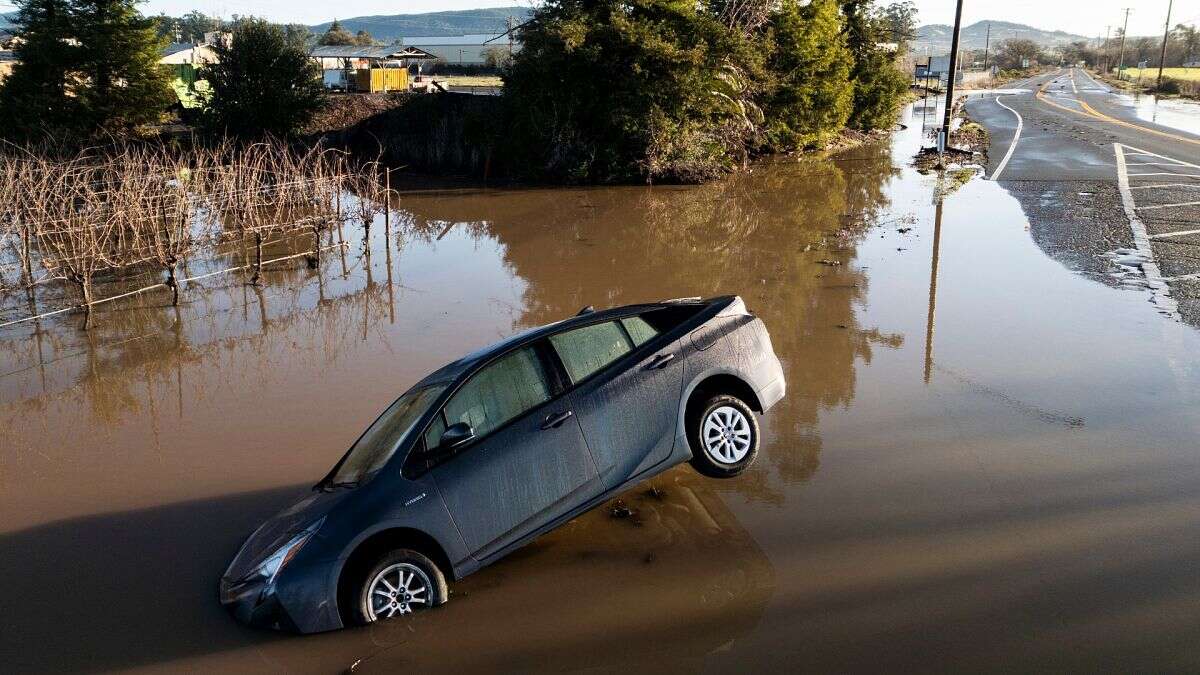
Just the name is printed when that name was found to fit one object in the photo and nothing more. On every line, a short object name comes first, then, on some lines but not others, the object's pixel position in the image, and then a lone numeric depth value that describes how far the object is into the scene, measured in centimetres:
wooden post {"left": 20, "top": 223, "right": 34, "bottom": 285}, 1306
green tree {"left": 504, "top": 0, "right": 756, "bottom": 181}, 2641
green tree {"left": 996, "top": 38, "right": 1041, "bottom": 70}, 13994
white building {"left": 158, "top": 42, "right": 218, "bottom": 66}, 6008
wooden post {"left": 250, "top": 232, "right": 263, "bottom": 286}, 1523
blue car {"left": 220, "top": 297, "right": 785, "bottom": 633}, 534
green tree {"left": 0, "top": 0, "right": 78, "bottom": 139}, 2969
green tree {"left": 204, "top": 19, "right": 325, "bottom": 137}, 3119
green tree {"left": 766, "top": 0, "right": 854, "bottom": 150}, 3359
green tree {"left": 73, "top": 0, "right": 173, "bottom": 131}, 3023
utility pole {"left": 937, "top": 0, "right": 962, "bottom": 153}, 3058
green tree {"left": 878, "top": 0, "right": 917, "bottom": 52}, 9876
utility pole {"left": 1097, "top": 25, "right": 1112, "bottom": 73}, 13640
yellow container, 4859
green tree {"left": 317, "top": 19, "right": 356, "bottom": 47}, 10788
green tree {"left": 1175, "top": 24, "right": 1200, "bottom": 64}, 12938
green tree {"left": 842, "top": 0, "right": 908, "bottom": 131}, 4178
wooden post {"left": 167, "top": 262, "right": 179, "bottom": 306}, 1386
